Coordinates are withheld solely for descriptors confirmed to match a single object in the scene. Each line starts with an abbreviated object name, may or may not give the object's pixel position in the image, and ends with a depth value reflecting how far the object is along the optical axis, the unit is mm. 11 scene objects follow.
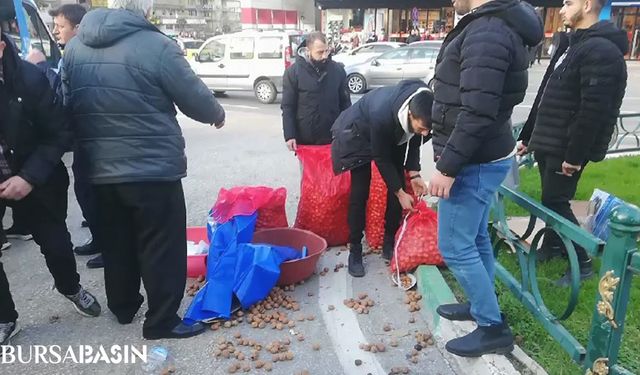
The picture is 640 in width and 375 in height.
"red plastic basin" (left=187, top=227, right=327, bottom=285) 3471
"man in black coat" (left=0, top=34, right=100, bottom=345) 2654
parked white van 12742
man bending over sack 3051
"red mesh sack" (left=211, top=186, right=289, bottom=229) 3504
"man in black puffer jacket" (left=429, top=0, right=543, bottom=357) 2066
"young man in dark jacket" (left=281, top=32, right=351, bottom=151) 4363
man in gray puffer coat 2562
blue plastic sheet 3059
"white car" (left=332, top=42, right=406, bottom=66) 15509
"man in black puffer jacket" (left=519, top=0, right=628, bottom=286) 2861
